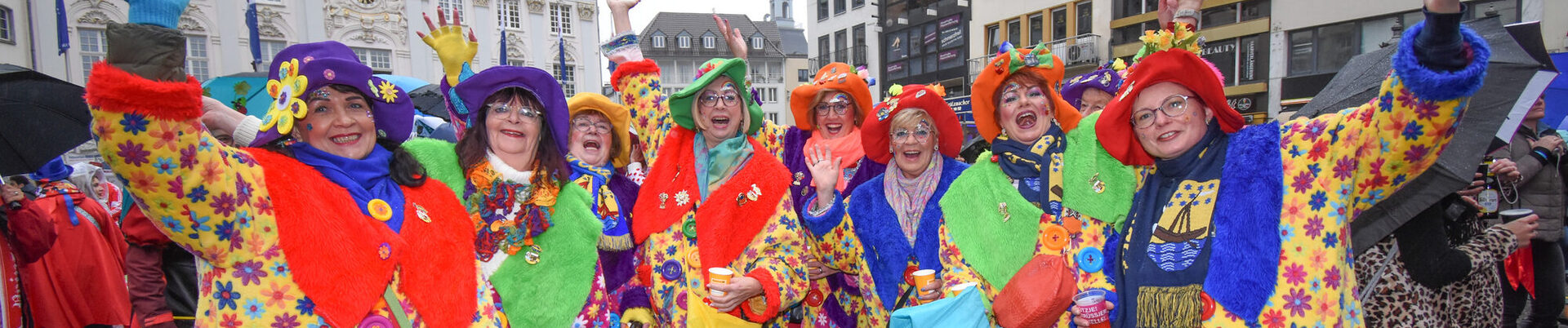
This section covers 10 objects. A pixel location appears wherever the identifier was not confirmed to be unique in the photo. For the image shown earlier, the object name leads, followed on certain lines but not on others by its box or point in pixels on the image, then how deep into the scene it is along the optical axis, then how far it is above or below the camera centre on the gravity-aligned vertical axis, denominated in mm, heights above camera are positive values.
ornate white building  19297 +3660
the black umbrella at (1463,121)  2416 -34
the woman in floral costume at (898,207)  3123 -372
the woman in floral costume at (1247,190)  1991 -236
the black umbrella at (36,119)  3303 +133
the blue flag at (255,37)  13497 +2001
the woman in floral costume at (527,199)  2557 -236
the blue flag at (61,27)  12094 +2081
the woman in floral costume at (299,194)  1622 -146
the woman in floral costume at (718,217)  3031 -387
